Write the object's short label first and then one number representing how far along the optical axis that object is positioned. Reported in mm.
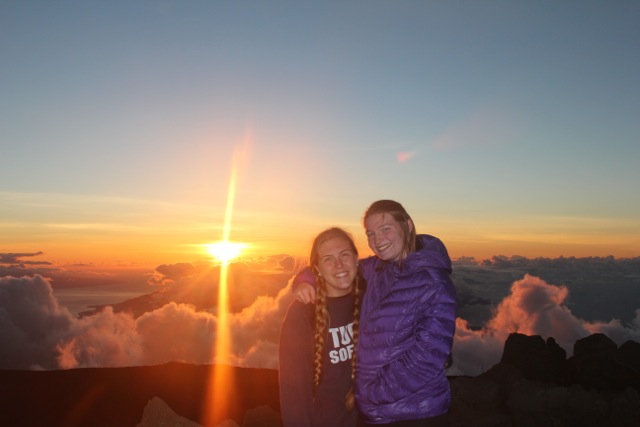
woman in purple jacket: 3332
